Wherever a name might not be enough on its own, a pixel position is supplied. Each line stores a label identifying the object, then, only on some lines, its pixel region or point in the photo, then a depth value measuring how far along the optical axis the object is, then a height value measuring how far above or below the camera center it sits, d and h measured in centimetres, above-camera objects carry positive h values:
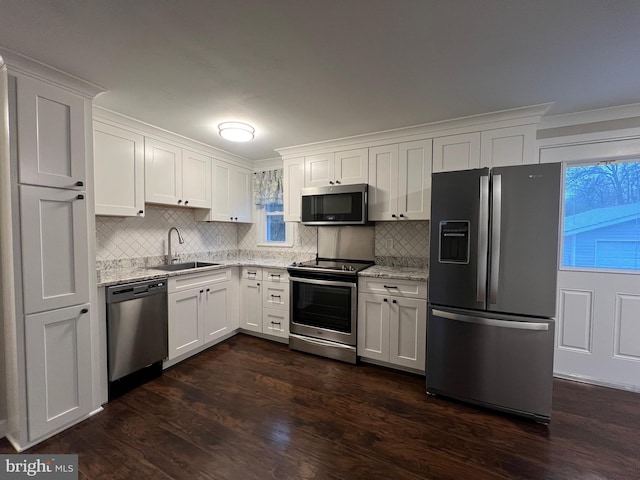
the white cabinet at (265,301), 336 -89
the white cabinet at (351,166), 317 +74
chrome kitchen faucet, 329 -26
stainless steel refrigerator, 199 -41
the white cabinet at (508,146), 243 +76
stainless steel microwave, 308 +29
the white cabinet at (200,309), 277 -88
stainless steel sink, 321 -46
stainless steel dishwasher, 225 -90
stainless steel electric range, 292 -81
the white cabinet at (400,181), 287 +53
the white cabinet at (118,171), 242 +52
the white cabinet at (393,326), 262 -94
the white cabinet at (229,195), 361 +46
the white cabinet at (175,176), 286 +59
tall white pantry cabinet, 170 -19
